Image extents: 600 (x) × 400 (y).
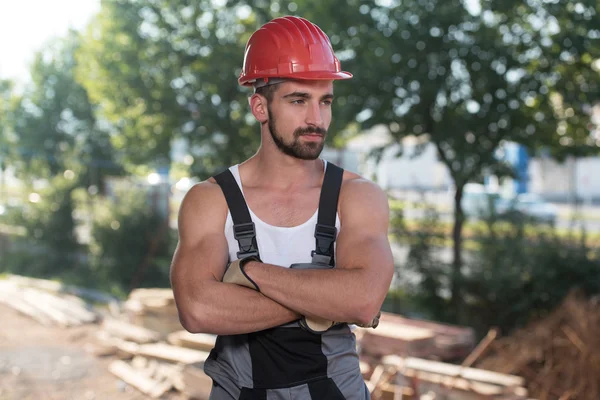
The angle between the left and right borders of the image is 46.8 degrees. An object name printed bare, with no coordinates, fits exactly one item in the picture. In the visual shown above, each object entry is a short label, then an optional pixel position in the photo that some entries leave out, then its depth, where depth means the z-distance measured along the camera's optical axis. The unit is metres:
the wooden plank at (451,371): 5.97
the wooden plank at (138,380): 7.29
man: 2.60
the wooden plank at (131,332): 8.97
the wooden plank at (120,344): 8.74
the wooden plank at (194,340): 7.73
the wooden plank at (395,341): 6.79
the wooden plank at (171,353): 7.48
